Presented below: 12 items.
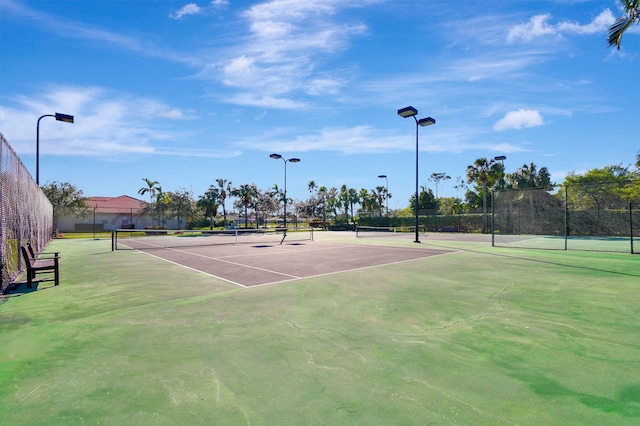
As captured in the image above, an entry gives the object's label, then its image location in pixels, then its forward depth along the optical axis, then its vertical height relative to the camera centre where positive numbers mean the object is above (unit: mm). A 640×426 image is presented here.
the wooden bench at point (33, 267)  7594 -1198
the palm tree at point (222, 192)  62056 +4403
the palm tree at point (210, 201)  56188 +2561
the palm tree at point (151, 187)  53434 +4593
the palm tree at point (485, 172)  40188 +5153
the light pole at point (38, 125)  17344 +4948
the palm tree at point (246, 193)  63375 +4245
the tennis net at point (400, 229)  42466 -1900
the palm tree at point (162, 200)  51750 +2496
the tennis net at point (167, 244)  19312 -1800
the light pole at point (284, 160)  30144 +5186
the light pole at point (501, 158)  28911 +4861
